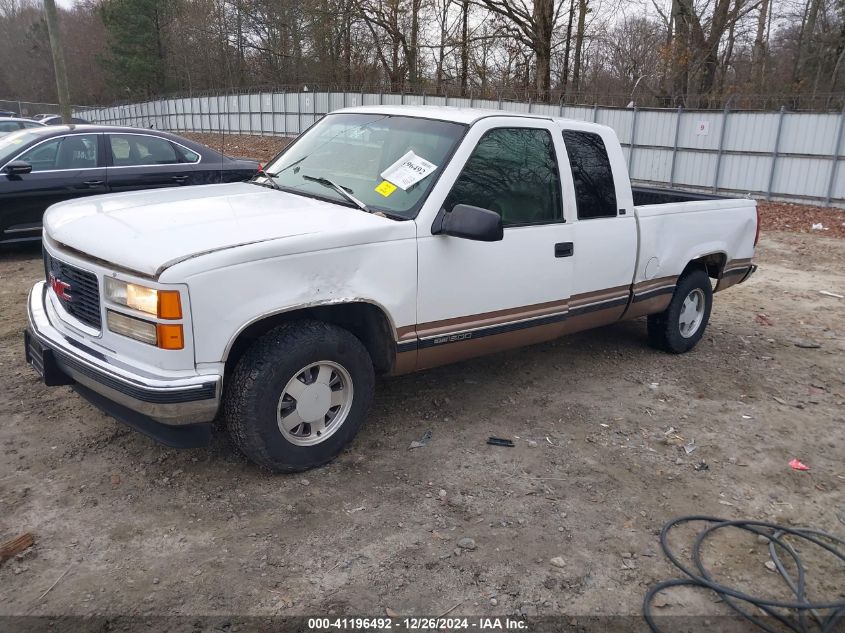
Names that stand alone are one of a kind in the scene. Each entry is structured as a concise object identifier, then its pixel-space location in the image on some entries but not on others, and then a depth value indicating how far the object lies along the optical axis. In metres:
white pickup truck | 3.21
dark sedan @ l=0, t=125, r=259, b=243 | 7.98
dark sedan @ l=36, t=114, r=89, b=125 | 23.80
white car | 14.98
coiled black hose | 2.92
